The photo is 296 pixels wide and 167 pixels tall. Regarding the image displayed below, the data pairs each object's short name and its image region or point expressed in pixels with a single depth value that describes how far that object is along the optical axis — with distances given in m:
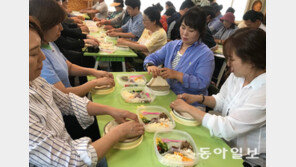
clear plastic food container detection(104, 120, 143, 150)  1.12
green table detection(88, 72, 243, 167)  1.04
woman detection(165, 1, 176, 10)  7.20
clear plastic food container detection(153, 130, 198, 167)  1.04
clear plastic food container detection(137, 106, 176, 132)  1.32
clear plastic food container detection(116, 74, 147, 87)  1.98
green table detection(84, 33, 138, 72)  3.01
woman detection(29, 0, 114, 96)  1.26
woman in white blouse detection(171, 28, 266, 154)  1.23
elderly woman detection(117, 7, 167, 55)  3.40
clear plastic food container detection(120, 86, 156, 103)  1.66
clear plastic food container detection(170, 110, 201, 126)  1.44
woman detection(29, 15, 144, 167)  0.82
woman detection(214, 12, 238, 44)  5.45
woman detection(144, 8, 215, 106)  1.99
